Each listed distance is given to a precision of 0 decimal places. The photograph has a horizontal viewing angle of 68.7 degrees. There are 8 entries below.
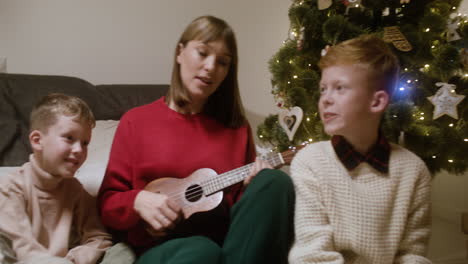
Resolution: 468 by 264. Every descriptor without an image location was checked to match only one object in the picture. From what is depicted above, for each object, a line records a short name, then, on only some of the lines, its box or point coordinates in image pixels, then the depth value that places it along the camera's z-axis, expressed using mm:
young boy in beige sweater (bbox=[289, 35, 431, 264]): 797
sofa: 1294
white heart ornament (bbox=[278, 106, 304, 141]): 1546
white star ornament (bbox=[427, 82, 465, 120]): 1357
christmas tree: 1367
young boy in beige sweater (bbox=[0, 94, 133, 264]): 882
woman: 800
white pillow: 1181
